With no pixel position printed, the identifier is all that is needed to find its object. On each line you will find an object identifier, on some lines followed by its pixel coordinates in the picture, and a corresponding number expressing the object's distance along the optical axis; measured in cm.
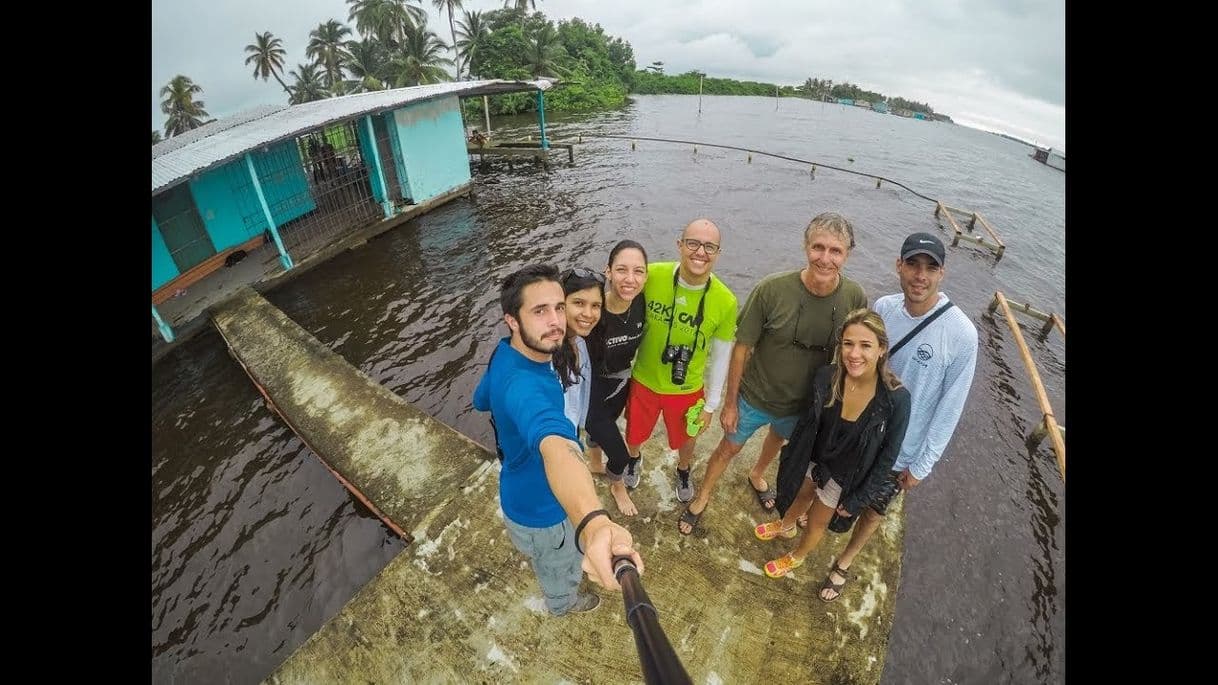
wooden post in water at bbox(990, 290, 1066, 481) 569
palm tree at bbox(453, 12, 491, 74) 3969
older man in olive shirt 287
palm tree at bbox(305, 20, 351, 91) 3888
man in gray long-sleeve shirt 276
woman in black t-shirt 292
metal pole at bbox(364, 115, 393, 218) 1268
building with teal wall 995
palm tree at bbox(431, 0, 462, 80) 3991
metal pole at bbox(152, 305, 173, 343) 831
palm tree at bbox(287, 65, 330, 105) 4097
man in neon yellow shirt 300
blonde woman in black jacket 269
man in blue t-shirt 161
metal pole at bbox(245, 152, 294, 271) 990
